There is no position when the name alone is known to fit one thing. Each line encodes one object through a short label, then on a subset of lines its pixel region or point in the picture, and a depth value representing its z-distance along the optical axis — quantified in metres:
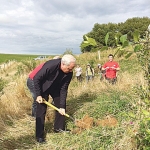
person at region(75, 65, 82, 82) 8.34
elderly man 2.79
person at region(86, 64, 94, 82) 7.68
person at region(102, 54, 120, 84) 5.22
